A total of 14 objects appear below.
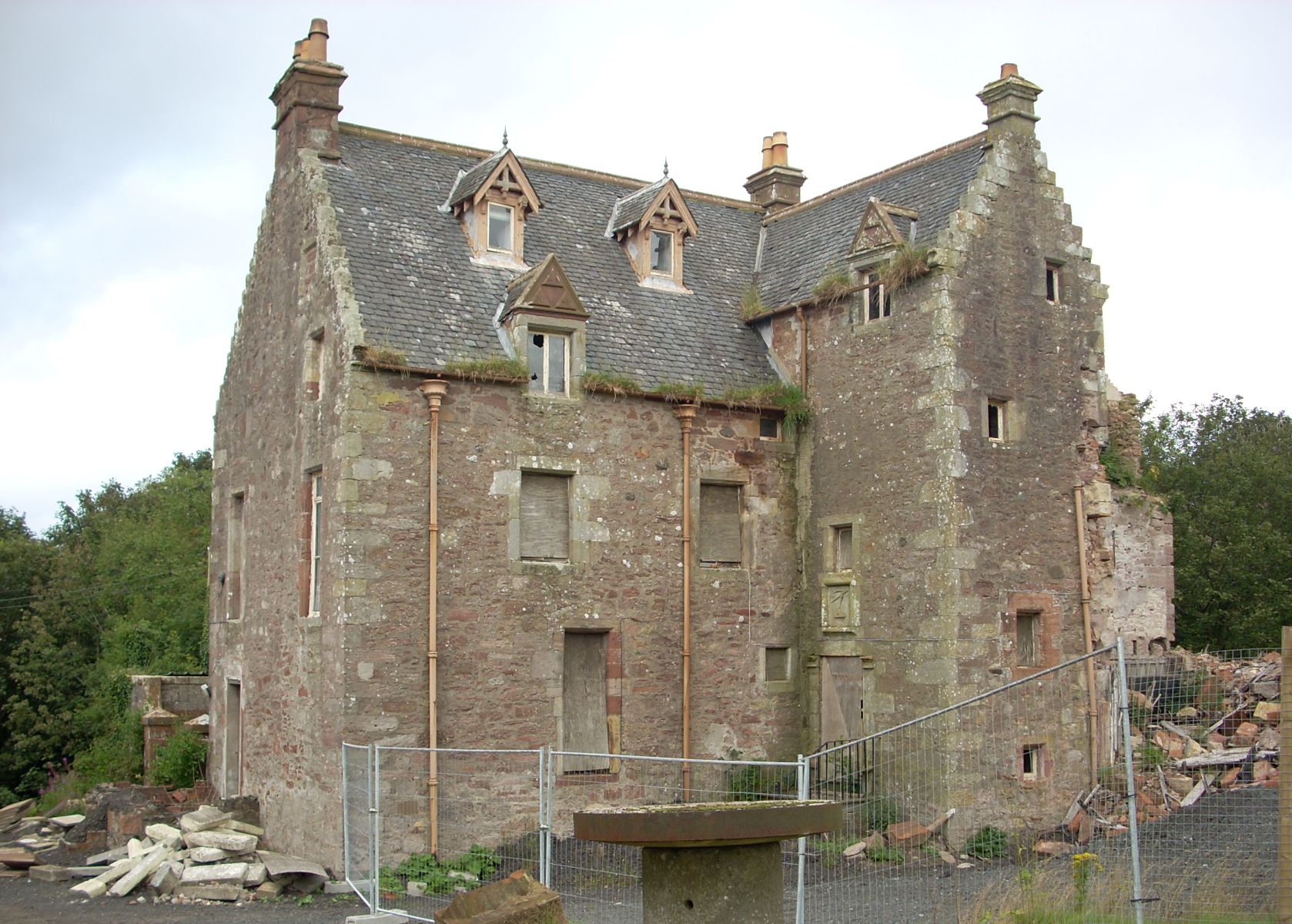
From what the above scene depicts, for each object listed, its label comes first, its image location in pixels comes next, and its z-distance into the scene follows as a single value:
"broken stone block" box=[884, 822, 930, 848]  17.44
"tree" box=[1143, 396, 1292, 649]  35.47
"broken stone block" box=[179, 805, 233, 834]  18.61
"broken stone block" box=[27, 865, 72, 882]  18.42
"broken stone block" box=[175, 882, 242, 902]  16.84
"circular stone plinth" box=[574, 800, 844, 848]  7.59
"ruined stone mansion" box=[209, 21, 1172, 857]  18.08
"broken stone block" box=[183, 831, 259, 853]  18.05
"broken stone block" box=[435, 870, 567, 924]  9.20
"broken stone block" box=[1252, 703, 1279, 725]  18.56
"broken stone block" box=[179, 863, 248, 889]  16.98
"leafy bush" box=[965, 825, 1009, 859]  17.64
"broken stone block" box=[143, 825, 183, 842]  18.48
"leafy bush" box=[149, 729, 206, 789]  23.44
